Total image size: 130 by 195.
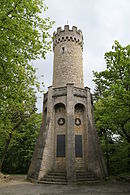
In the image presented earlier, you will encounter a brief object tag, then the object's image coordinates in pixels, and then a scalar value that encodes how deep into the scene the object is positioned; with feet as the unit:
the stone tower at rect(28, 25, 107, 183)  47.16
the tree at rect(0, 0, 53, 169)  24.89
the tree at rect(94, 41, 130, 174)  35.04
